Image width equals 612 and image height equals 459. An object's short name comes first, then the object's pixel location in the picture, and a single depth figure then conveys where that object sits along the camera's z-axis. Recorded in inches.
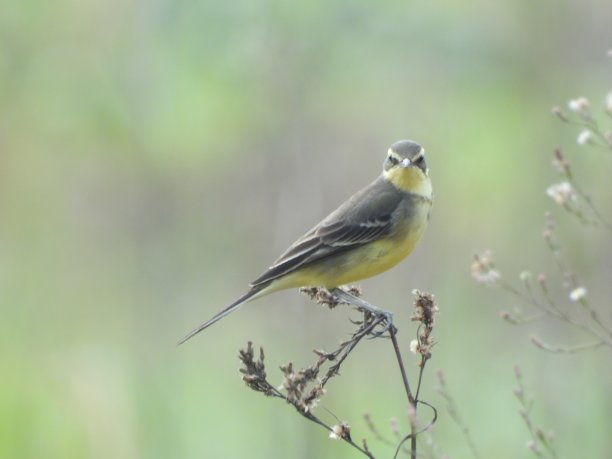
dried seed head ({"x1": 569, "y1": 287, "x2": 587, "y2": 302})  273.2
